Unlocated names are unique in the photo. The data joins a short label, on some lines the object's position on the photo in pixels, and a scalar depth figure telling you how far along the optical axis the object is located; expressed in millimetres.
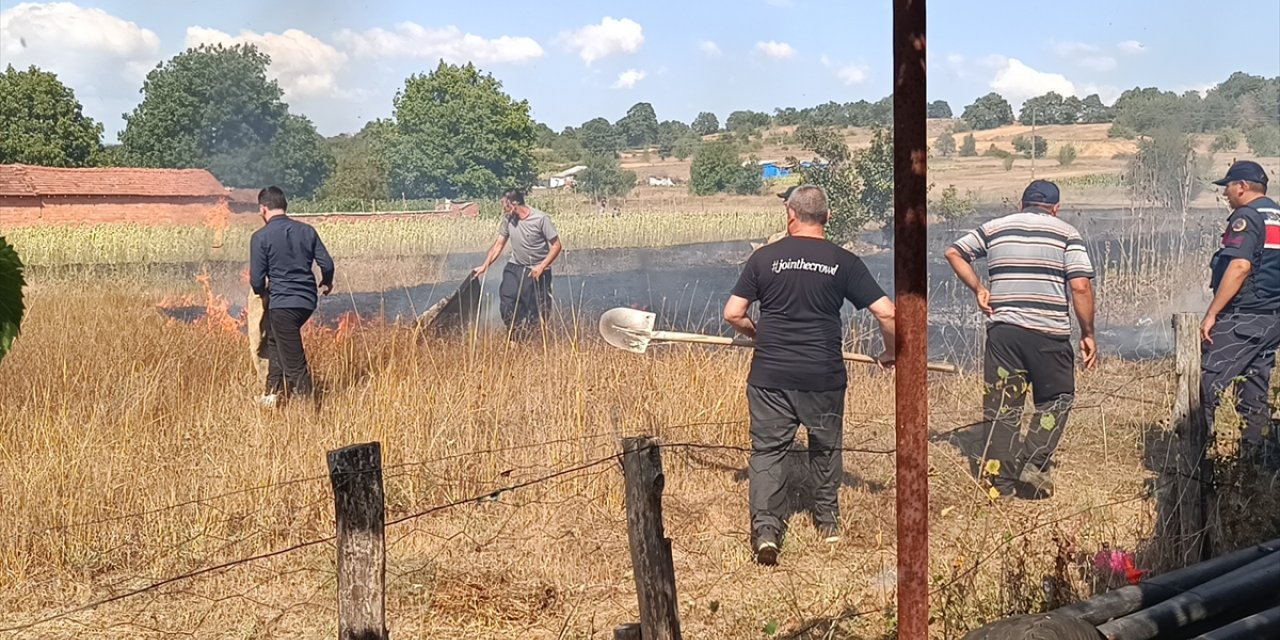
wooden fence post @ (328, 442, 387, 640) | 3582
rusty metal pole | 3064
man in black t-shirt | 5902
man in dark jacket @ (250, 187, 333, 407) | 8828
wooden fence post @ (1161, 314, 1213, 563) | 5539
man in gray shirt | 11117
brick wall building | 35500
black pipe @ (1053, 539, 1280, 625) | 4074
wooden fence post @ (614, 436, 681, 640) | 3846
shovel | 7504
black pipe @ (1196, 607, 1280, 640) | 3996
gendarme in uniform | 7035
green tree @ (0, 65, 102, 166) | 51875
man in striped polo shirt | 6762
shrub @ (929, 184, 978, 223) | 19312
